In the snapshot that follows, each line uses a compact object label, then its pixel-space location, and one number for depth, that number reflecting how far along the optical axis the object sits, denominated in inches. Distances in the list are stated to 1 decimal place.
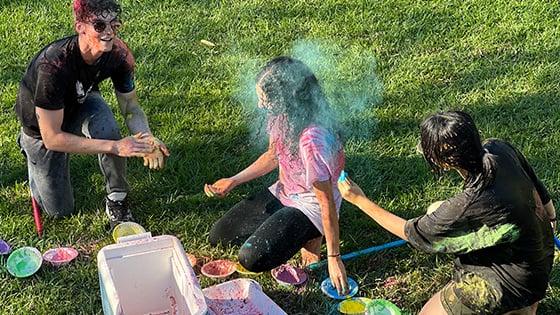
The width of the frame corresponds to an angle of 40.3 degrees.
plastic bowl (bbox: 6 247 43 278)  126.3
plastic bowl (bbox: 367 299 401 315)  120.2
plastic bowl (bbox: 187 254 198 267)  131.0
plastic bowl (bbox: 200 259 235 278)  128.1
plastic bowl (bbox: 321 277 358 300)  122.4
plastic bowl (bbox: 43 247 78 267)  129.7
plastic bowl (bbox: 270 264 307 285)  126.6
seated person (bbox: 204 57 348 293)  118.0
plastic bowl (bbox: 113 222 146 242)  134.2
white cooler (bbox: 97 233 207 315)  107.3
